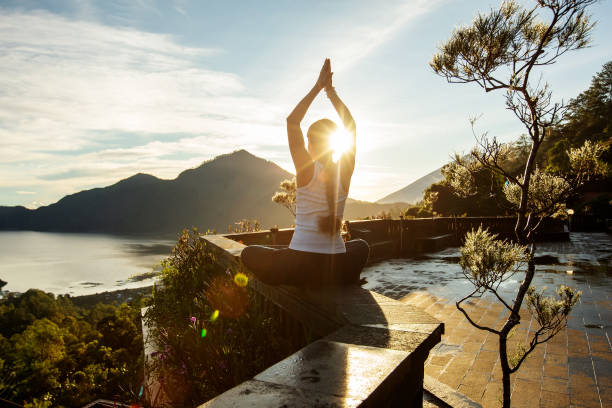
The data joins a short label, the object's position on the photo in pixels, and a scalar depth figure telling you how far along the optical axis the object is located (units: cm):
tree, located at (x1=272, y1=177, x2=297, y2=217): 905
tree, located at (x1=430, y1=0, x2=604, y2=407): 249
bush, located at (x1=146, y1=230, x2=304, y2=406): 231
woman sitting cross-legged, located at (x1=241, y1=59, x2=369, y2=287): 217
